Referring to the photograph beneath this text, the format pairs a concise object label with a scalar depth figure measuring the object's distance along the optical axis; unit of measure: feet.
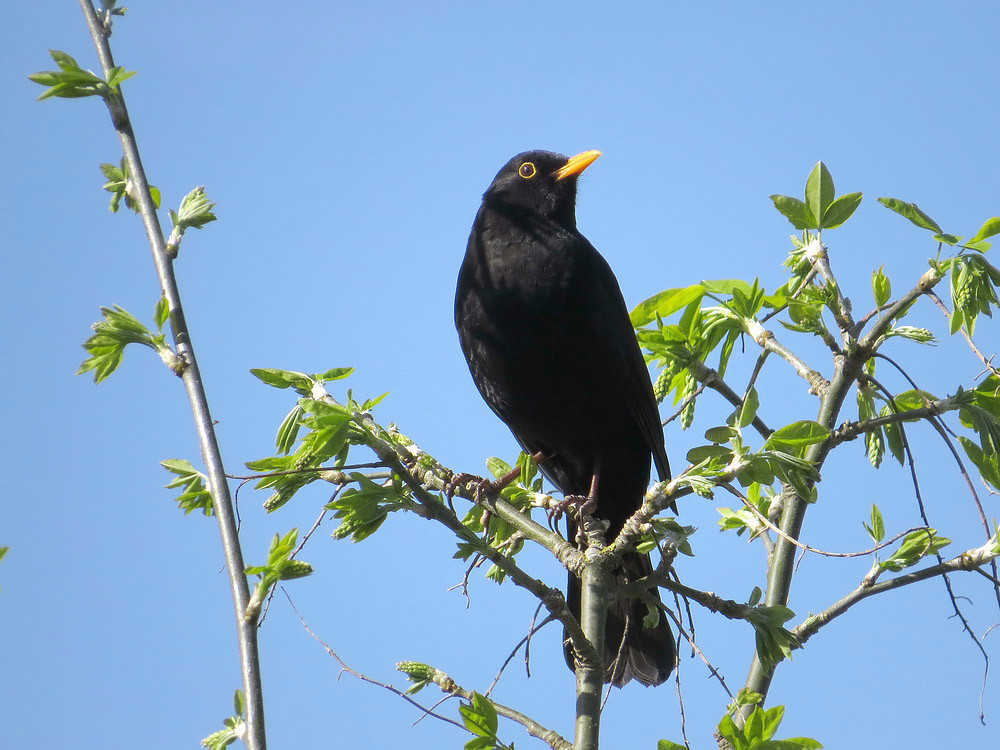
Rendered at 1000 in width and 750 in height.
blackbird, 28.63
